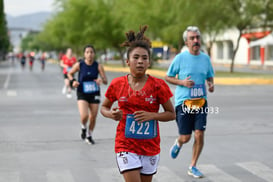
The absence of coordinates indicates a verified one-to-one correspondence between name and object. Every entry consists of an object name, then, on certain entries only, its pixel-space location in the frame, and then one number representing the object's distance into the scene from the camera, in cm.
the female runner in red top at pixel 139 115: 846
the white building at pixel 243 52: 11406
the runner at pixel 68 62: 3987
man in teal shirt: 1306
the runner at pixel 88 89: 1808
